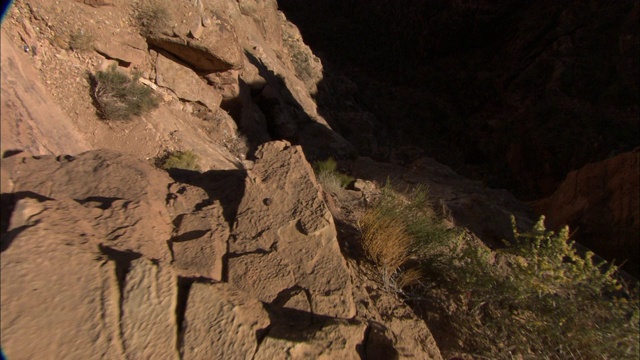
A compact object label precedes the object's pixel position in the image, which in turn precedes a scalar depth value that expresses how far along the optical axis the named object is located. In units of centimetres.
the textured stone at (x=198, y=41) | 688
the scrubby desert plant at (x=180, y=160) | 531
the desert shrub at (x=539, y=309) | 285
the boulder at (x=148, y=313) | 202
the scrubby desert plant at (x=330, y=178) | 597
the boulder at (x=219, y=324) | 210
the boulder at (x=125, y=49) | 589
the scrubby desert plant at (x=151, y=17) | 659
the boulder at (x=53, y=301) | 190
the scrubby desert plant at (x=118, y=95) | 541
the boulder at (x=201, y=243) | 255
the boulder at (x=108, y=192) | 249
